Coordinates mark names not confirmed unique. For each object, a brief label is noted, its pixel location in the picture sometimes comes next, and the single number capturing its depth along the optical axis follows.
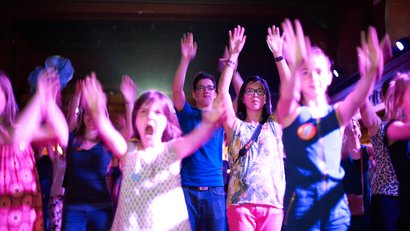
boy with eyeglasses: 3.53
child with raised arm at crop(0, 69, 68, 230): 2.85
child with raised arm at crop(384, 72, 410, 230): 2.70
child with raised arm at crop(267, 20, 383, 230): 2.46
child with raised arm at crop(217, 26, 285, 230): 3.04
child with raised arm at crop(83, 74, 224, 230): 2.62
